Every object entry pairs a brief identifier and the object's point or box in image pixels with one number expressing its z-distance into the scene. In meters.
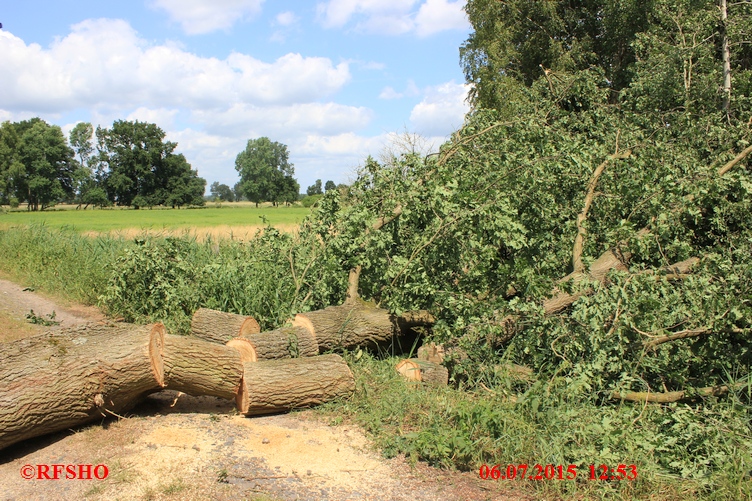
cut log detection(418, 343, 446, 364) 5.29
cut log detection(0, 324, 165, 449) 3.70
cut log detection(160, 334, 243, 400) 4.18
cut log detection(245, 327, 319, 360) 5.01
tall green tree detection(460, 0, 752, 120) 8.05
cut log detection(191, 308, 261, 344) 5.50
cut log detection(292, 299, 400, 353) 5.41
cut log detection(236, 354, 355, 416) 4.40
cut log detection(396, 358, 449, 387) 4.85
